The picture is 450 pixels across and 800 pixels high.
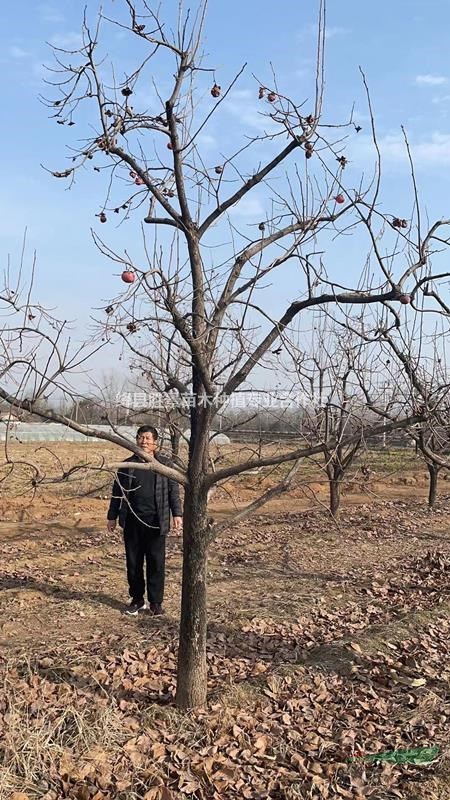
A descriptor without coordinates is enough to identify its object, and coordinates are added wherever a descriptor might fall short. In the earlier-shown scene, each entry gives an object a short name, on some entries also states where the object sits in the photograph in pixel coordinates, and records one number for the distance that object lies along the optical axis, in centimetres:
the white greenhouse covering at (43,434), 2263
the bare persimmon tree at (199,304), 377
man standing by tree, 618
